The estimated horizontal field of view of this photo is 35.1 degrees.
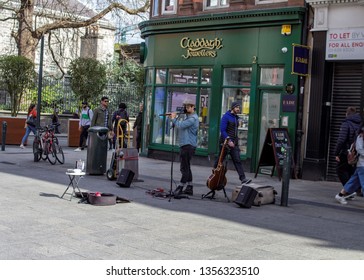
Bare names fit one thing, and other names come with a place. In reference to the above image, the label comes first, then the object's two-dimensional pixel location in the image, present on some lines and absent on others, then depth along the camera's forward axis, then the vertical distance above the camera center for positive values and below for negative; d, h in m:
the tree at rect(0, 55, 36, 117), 26.42 +1.46
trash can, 13.76 -0.92
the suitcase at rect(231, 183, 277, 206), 10.48 -1.36
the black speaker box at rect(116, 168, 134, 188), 11.89 -1.34
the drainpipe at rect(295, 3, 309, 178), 15.03 +0.45
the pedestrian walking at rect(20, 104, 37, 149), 19.91 -0.41
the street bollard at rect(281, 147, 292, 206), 10.62 -0.99
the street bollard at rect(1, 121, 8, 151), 19.08 -1.02
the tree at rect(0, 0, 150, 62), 28.72 +4.55
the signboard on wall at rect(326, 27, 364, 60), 14.01 +2.03
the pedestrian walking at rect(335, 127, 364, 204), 10.42 -1.00
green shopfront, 15.46 +1.34
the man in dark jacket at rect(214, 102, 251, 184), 12.01 -0.24
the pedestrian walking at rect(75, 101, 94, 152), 20.72 -0.26
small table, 9.86 -1.09
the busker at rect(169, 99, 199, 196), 10.96 -0.41
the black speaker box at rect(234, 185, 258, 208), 10.05 -1.34
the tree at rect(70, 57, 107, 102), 29.25 +1.72
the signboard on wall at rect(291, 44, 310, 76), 14.41 +1.61
